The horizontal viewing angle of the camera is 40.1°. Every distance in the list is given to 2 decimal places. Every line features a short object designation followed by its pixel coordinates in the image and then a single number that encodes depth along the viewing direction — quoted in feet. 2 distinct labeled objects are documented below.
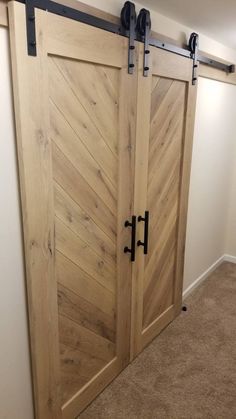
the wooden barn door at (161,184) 6.52
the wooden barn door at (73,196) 4.38
